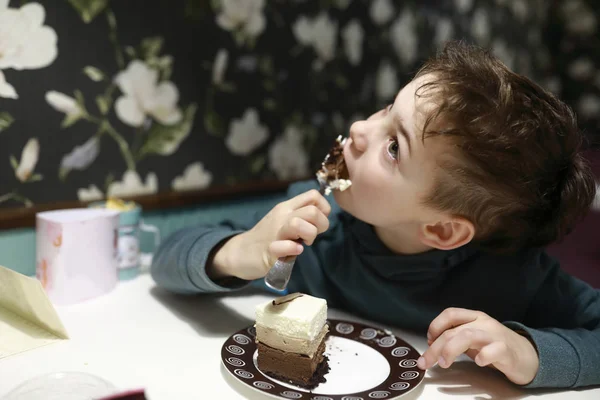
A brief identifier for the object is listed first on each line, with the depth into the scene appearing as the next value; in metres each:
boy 0.71
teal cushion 0.99
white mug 0.90
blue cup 1.04
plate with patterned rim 0.66
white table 0.68
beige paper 0.75
